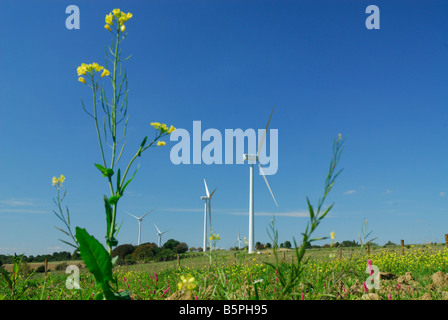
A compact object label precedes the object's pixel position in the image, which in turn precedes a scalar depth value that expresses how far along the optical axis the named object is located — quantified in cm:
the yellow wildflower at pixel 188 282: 224
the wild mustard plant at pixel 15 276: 424
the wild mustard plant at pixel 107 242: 261
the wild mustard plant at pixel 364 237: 320
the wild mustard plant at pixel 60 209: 351
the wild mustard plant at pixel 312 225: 206
